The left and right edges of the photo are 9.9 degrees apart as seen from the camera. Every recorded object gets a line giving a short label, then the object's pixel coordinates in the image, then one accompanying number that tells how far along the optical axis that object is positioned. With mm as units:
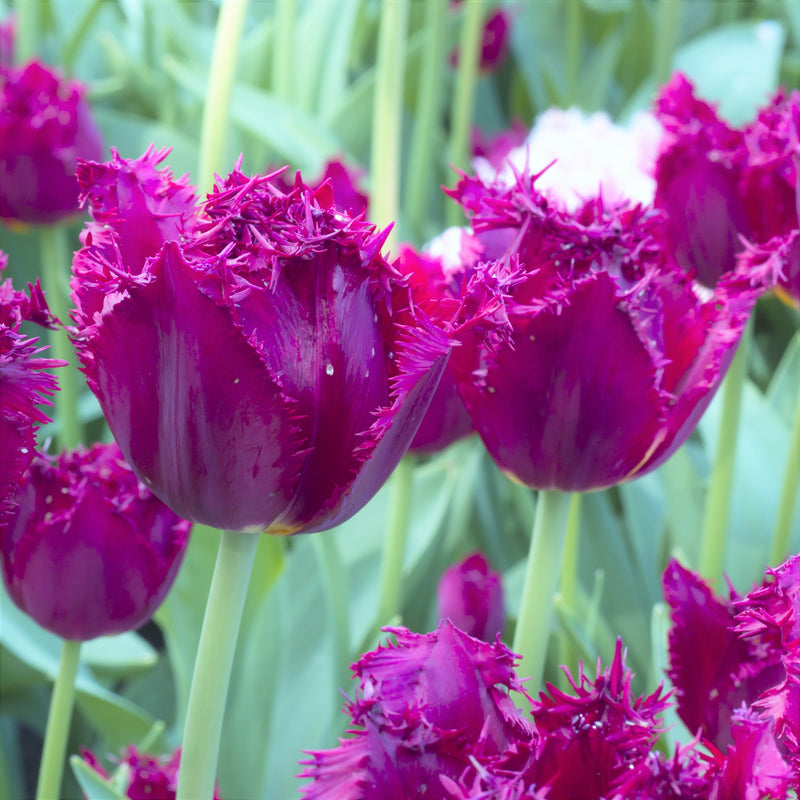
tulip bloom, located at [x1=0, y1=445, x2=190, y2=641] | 1026
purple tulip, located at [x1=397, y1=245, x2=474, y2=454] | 1063
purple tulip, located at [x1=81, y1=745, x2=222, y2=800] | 1035
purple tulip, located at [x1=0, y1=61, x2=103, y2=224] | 1406
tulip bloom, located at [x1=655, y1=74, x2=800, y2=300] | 1094
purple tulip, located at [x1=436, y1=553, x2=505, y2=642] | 1109
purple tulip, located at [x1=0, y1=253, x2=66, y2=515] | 935
